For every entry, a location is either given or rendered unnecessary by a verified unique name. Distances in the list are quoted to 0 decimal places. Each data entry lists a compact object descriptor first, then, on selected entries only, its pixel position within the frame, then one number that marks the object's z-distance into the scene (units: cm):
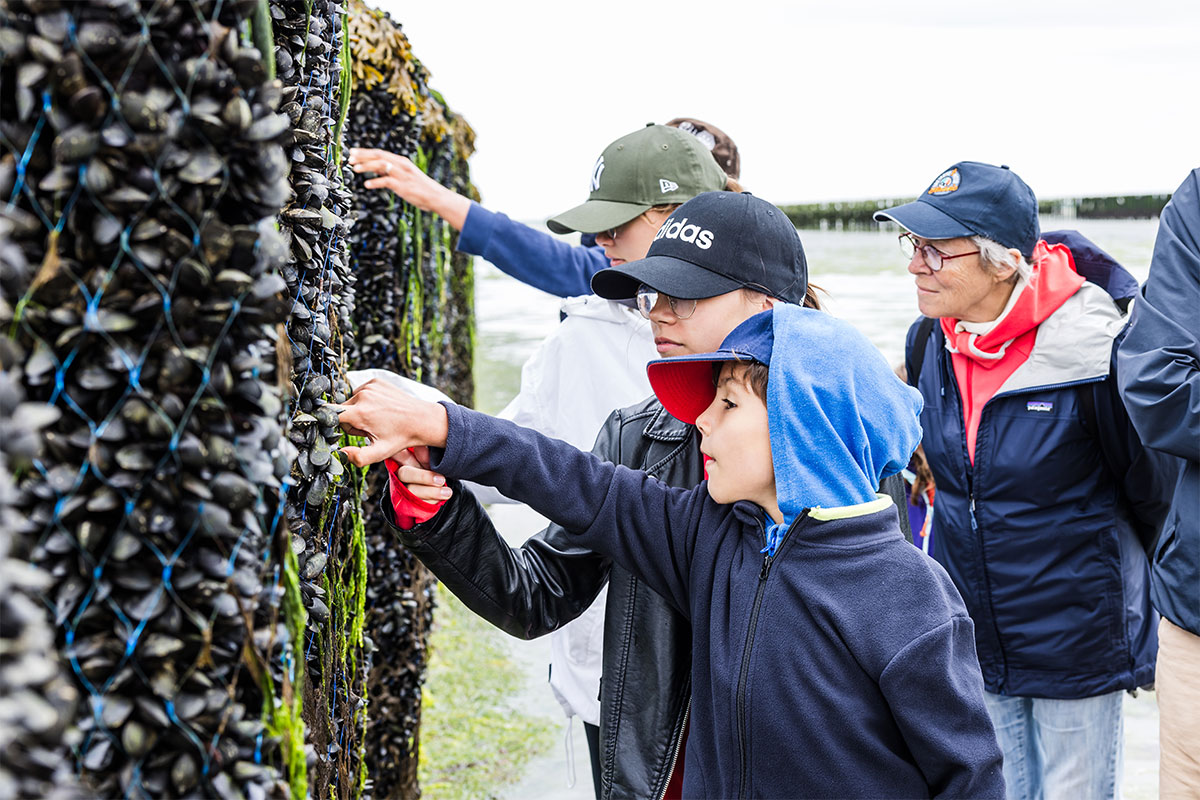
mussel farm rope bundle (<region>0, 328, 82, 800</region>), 92
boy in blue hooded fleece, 185
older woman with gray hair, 314
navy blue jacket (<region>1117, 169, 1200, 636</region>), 270
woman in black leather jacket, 222
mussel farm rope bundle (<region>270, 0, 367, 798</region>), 188
